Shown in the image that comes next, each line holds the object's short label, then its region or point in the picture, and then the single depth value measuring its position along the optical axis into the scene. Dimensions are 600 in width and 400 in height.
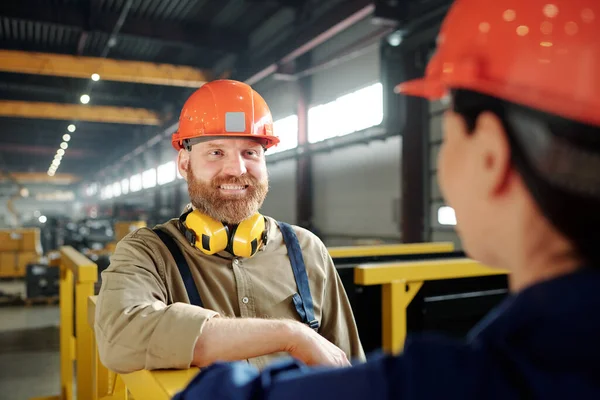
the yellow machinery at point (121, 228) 11.41
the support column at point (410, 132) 6.53
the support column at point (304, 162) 9.48
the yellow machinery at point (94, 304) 1.32
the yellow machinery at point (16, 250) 10.46
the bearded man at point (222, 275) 1.33
